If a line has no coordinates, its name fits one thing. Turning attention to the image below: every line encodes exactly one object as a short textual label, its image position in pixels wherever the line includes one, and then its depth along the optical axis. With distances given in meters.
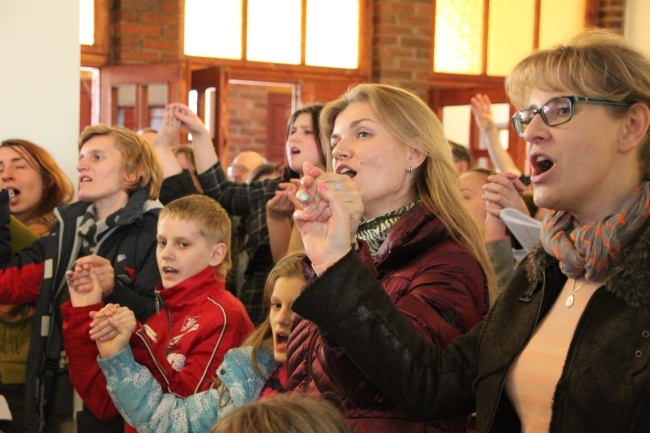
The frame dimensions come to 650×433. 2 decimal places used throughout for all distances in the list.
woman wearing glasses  1.28
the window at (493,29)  8.02
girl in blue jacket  2.41
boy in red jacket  2.65
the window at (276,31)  7.15
